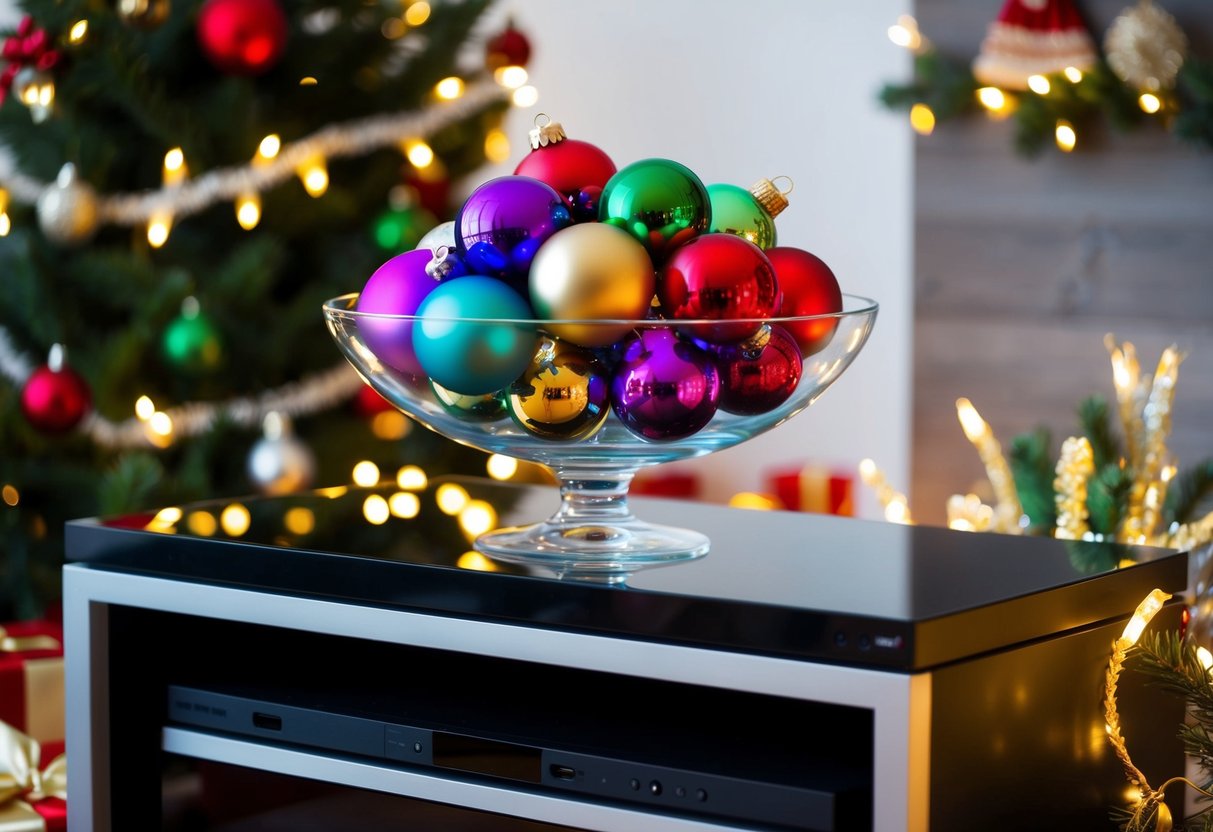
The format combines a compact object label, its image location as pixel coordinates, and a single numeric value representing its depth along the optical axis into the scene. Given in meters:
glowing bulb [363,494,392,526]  2.15
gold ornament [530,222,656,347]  1.92
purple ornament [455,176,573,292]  1.97
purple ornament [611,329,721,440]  1.92
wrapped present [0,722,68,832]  2.20
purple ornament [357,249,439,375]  1.97
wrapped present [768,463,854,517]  4.19
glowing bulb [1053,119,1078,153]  3.61
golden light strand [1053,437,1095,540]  2.18
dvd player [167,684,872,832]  1.86
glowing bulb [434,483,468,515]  2.21
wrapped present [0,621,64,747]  2.39
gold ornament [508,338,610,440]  1.93
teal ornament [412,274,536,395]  1.92
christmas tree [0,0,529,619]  3.02
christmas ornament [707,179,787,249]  2.05
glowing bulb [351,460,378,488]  3.36
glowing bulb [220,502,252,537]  2.10
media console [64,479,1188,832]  1.85
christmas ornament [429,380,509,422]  1.97
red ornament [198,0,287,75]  3.03
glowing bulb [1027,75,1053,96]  3.59
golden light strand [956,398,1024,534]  2.38
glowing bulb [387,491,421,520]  2.19
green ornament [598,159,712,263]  1.97
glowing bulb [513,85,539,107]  3.65
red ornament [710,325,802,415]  1.94
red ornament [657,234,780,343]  1.93
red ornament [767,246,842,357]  2.01
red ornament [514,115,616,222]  2.05
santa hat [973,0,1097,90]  3.52
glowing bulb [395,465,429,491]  3.30
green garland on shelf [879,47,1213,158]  3.39
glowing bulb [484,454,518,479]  3.49
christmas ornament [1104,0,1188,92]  3.39
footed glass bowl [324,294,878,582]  1.92
